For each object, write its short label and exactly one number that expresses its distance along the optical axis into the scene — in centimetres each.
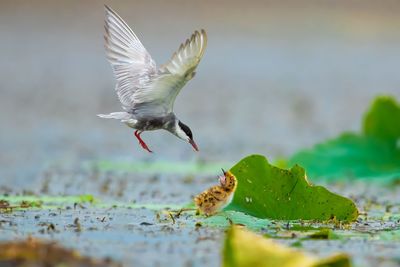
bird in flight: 1277
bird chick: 1239
